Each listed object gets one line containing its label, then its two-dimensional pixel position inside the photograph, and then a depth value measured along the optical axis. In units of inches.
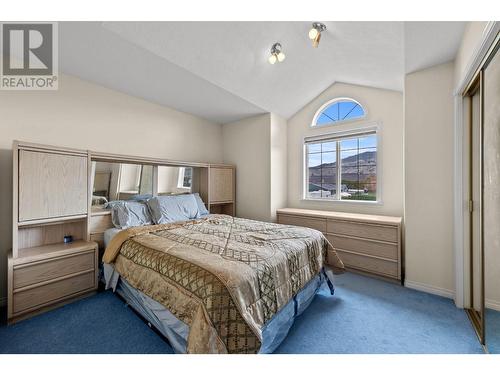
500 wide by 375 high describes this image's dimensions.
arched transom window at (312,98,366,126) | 133.8
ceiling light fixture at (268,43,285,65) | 94.2
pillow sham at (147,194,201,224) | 110.7
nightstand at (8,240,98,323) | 71.2
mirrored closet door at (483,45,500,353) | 56.1
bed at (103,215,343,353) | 47.3
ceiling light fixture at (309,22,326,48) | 80.8
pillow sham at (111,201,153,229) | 102.0
